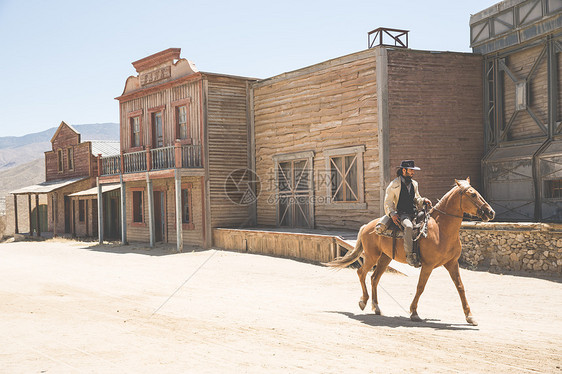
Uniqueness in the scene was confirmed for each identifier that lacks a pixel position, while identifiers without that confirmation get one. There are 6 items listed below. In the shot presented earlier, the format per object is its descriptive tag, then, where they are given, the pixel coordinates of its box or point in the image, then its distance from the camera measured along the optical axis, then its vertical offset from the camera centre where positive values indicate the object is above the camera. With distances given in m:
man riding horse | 8.67 -0.30
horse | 8.18 -0.79
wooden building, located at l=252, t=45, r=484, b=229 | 16.86 +1.69
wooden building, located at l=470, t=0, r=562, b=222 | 16.59 +2.18
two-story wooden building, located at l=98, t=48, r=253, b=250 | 21.33 +1.44
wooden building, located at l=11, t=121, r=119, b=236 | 29.98 +0.34
